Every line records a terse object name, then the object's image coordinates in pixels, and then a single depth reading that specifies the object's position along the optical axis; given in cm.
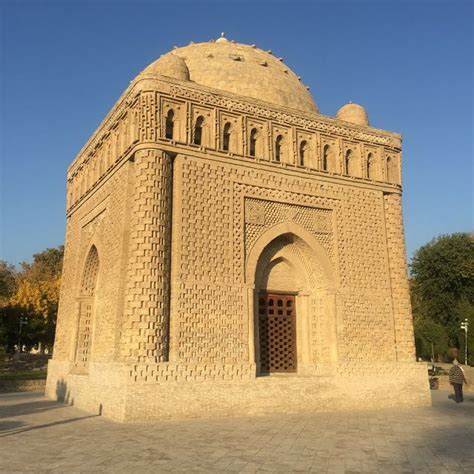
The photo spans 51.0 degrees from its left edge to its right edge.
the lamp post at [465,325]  2669
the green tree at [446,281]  2905
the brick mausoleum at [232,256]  1028
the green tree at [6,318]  3148
